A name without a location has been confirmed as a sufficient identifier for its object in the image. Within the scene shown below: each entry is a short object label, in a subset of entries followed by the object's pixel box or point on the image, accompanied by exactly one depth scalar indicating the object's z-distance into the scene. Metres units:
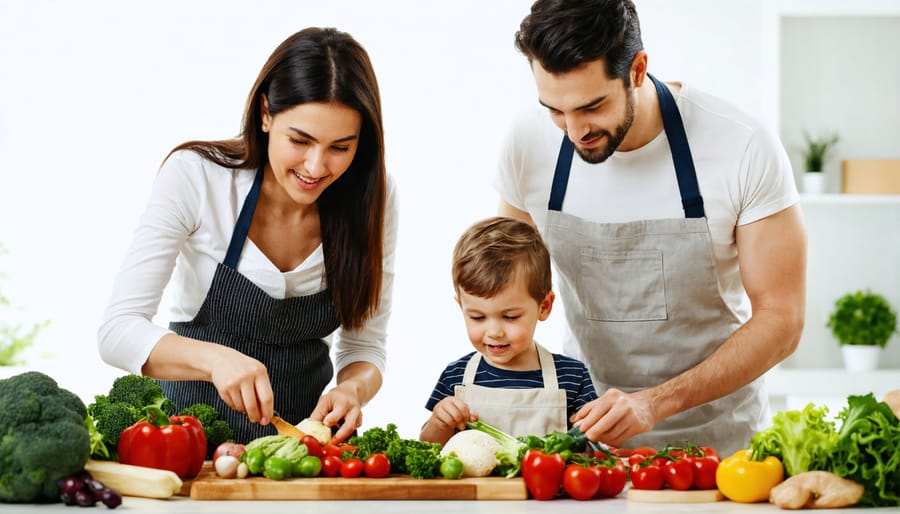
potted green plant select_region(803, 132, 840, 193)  4.85
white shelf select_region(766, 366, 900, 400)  4.76
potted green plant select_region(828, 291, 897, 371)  4.78
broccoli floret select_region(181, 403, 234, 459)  2.17
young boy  2.44
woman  2.30
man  2.42
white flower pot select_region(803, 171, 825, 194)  4.84
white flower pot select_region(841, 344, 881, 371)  4.79
